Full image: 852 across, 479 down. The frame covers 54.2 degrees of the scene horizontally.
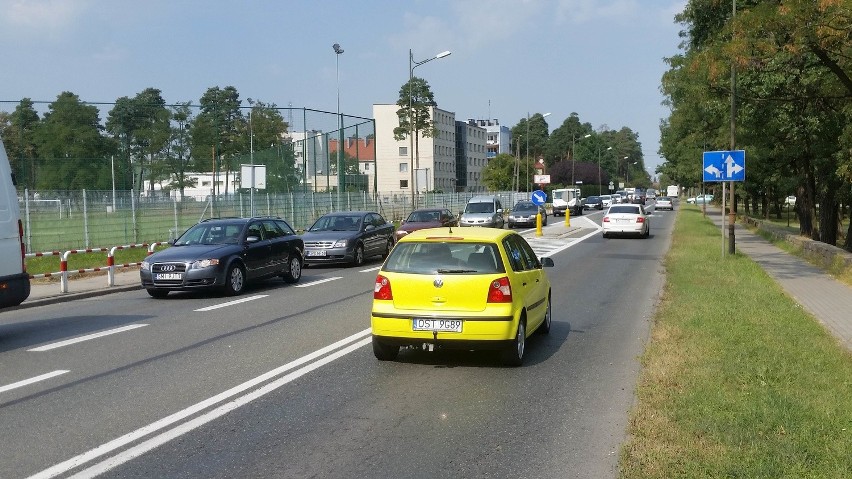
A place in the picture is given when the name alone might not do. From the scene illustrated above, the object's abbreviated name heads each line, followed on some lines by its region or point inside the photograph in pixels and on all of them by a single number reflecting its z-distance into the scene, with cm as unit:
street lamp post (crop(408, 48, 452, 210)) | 4197
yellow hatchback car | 852
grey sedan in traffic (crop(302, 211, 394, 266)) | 2228
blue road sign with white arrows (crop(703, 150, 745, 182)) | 2222
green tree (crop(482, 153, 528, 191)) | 10719
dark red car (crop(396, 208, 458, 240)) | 2984
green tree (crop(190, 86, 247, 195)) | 3350
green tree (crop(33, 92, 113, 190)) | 2747
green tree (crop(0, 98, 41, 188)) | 2682
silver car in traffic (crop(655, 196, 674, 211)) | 8462
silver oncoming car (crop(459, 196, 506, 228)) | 3991
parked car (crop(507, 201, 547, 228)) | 4759
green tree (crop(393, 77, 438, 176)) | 8281
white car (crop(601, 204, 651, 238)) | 3500
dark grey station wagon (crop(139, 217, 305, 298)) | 1537
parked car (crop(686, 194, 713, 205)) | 11428
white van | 1065
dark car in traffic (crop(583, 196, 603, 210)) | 8644
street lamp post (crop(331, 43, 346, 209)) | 4038
